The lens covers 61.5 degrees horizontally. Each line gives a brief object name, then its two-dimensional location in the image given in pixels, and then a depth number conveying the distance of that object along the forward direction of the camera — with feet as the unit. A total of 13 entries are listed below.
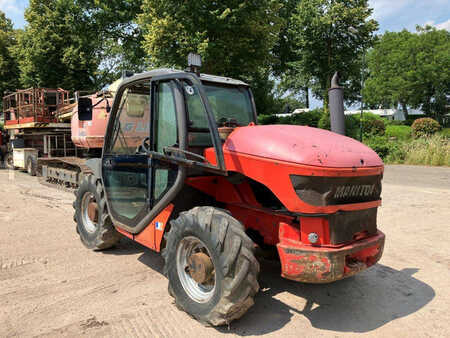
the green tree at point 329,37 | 87.04
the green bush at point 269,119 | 77.56
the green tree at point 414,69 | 134.10
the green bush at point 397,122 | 100.32
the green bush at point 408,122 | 119.57
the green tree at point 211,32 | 56.34
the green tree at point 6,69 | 96.45
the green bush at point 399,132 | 68.83
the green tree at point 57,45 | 77.20
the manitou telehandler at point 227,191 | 9.89
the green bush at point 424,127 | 66.69
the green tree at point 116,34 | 76.02
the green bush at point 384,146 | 57.67
